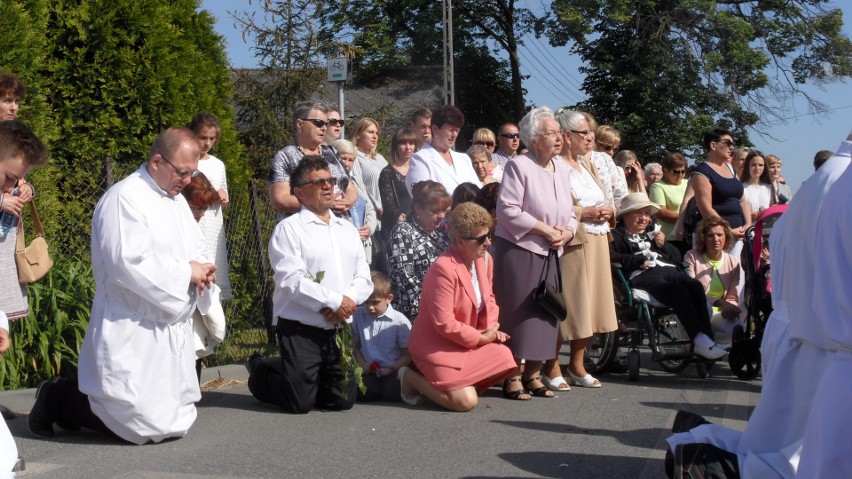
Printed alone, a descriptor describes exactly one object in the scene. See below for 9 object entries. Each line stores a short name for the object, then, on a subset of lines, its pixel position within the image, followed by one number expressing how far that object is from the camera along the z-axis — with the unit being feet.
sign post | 47.44
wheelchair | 29.71
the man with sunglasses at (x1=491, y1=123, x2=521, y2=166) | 36.83
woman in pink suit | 24.53
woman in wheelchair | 29.55
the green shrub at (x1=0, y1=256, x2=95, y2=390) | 25.64
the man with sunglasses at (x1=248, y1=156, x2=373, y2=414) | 23.86
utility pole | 119.37
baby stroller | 29.43
